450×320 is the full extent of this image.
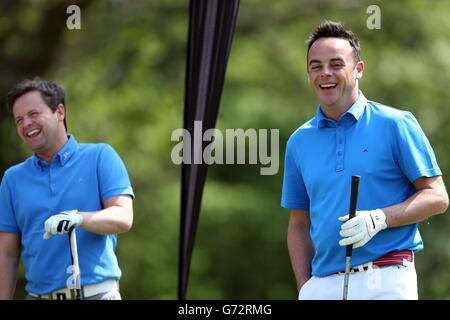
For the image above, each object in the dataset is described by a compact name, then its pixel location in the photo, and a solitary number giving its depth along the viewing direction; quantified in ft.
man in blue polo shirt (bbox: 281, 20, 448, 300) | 25.99
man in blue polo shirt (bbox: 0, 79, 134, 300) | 29.96
